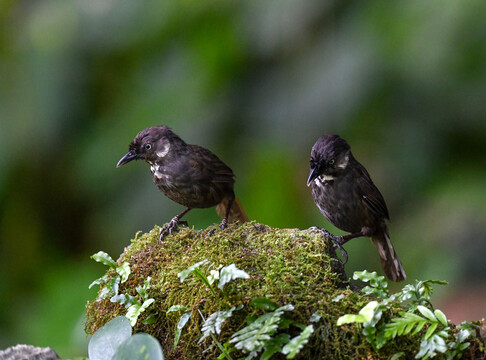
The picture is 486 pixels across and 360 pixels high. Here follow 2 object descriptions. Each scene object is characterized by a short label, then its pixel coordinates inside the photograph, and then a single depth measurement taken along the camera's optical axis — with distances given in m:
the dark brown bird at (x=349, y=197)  7.15
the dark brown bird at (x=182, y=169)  7.24
